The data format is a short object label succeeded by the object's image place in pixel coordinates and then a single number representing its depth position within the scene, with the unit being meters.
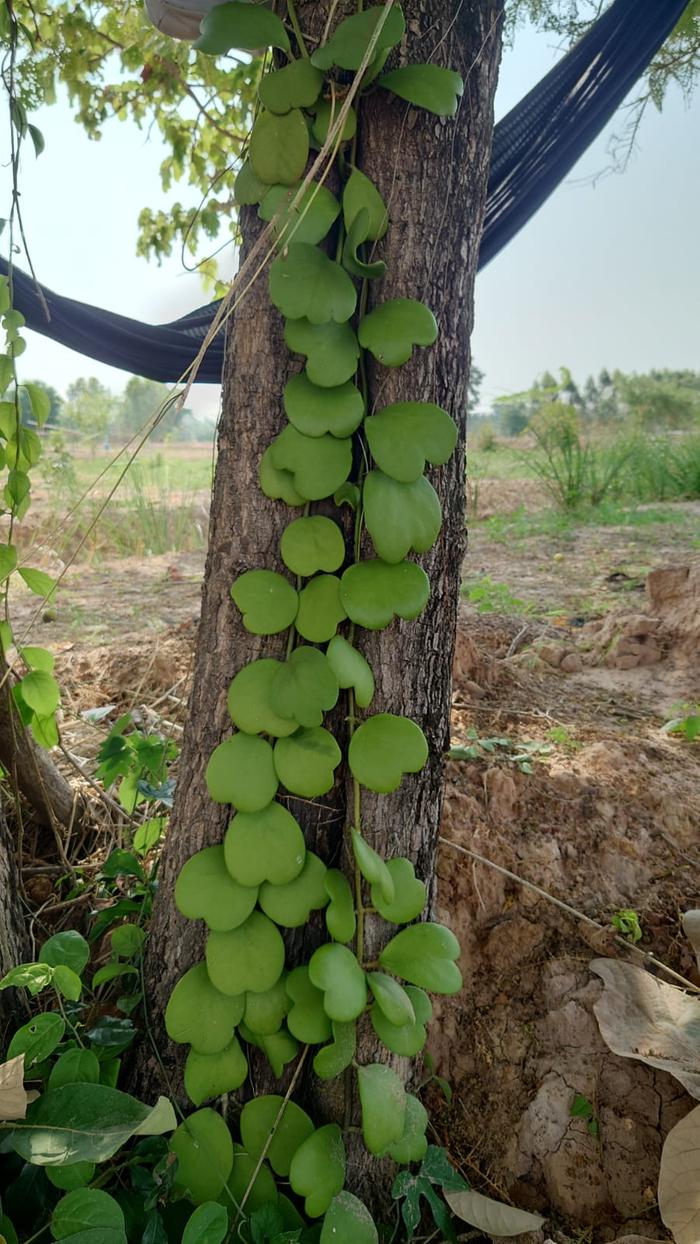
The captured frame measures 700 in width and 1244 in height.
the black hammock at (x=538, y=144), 1.22
